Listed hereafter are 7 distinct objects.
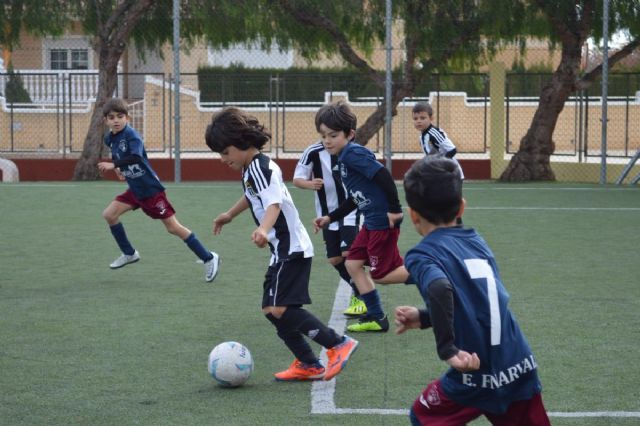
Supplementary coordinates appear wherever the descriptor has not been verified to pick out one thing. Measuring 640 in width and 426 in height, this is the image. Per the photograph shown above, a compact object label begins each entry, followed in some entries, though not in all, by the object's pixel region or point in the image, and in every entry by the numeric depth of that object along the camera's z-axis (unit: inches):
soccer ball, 371.7
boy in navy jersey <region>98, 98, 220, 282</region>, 654.4
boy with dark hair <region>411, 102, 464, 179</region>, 724.7
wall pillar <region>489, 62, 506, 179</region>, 1498.1
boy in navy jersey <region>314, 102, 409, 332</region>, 456.4
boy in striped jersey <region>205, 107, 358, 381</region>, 381.2
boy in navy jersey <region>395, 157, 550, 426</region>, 232.3
